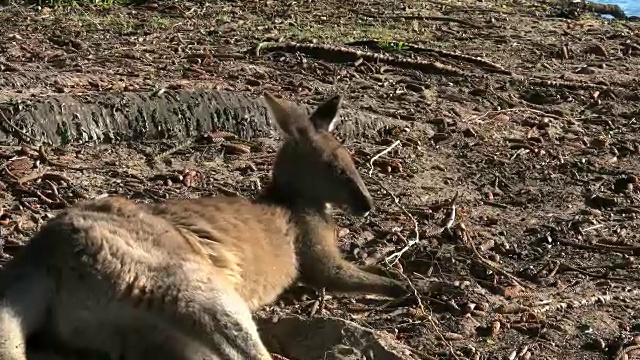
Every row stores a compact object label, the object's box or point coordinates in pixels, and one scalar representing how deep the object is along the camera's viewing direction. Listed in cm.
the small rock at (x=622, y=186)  757
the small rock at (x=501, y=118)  897
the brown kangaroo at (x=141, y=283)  420
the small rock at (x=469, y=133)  851
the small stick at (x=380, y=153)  755
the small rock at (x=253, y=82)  893
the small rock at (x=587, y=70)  1066
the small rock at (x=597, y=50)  1150
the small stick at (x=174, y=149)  737
